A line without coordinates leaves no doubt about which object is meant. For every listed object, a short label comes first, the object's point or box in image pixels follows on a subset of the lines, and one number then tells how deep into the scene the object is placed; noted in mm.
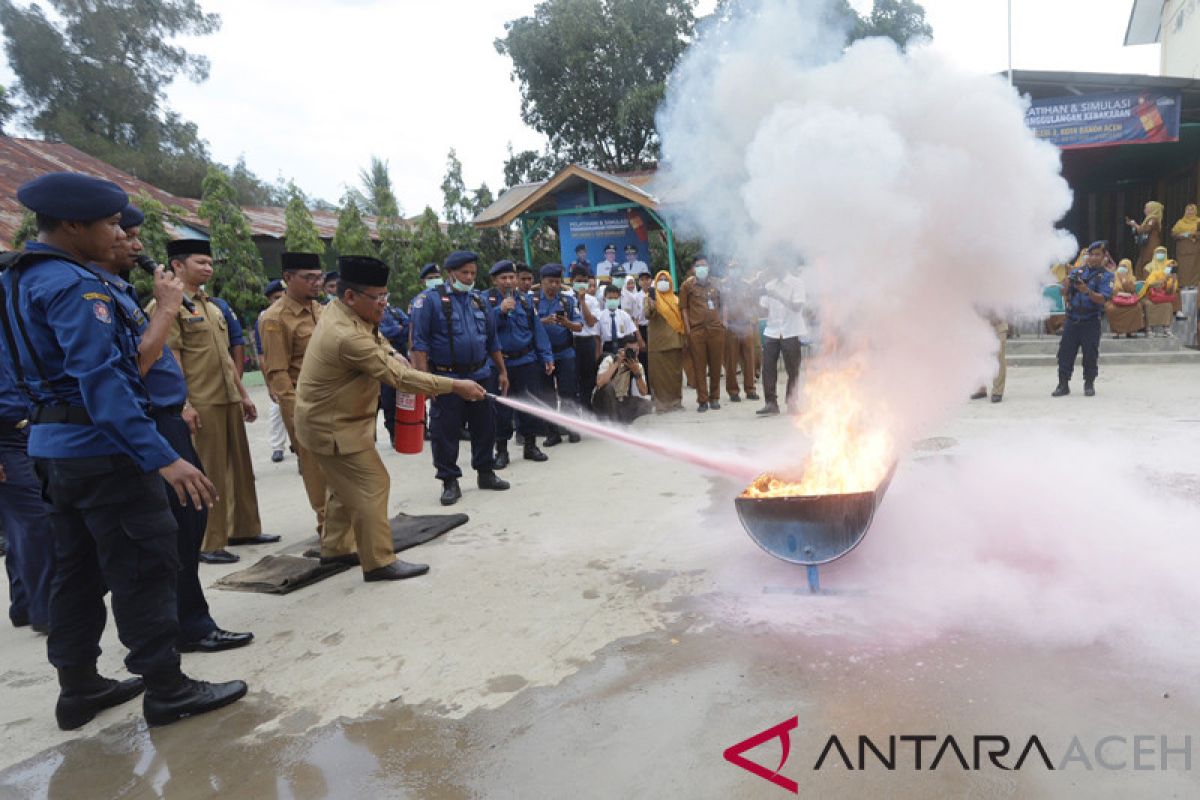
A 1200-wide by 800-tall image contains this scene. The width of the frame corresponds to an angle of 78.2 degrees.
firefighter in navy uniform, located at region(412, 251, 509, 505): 6254
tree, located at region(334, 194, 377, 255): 19594
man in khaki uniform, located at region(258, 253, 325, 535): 5301
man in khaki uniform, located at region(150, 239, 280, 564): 4820
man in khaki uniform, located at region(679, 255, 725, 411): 9789
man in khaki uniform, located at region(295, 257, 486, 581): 4277
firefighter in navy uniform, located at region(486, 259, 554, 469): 7383
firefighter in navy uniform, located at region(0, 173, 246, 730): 2701
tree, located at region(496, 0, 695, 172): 17094
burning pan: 3518
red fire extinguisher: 4828
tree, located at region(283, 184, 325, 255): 18312
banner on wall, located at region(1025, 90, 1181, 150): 13320
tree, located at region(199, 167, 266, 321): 16703
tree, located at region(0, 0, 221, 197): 27875
